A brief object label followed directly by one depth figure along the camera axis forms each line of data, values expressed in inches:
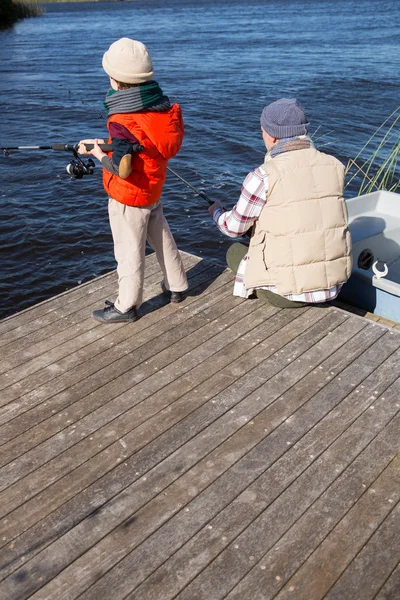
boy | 134.9
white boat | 180.5
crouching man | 146.7
